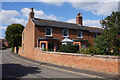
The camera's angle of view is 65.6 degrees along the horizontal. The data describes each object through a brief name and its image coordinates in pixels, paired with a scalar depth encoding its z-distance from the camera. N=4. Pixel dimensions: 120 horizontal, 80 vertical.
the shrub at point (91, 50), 9.48
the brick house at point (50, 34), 17.52
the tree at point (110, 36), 8.31
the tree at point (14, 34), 29.33
